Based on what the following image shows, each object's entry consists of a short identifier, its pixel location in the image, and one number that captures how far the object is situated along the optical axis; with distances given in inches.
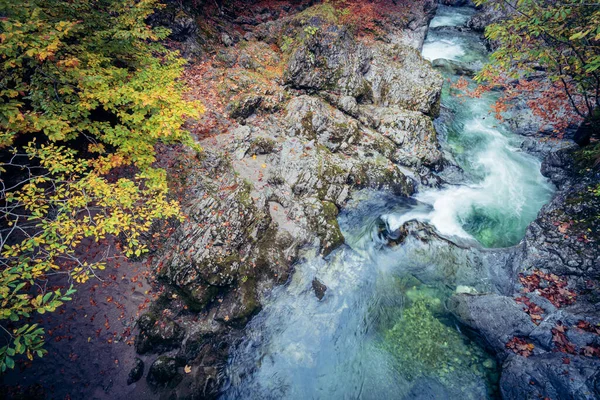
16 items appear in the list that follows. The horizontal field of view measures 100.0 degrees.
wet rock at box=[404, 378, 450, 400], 250.0
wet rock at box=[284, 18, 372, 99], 468.4
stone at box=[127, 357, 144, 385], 249.0
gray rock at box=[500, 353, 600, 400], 197.8
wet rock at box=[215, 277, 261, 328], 282.4
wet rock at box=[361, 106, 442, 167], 445.4
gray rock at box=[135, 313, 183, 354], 262.5
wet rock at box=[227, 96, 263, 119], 418.0
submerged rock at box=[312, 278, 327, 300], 317.4
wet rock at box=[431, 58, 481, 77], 627.3
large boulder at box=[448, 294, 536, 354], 254.8
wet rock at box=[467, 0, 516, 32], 760.9
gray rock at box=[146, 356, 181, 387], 250.2
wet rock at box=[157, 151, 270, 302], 285.9
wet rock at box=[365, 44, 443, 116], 500.7
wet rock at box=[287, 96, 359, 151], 424.5
